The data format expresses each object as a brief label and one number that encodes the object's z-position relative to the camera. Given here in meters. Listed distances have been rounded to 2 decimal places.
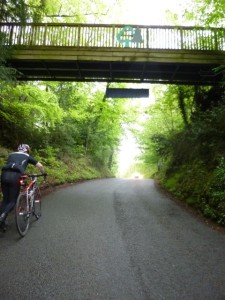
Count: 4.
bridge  12.10
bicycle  5.95
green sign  12.62
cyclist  5.78
